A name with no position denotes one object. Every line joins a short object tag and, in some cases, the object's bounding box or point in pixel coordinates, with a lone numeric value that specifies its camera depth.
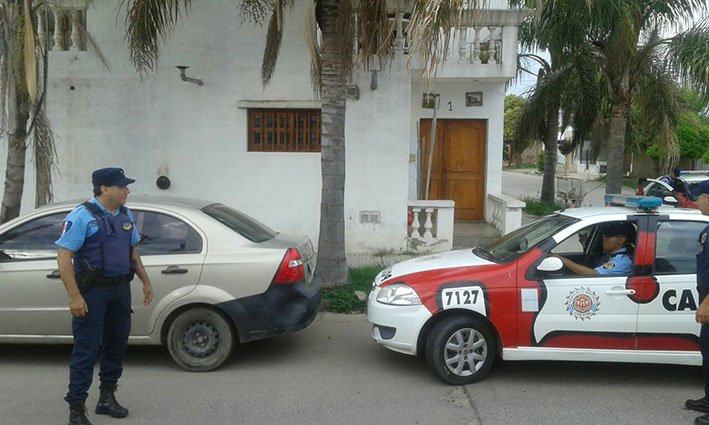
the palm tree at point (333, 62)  8.04
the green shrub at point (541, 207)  15.73
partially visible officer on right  4.44
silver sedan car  5.41
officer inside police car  5.29
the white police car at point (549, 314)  5.12
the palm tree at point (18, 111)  8.20
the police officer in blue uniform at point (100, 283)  4.19
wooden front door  12.59
